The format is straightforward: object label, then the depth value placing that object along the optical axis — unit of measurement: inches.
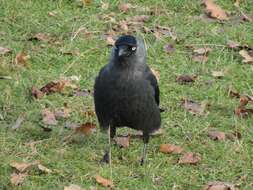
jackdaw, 431.2
